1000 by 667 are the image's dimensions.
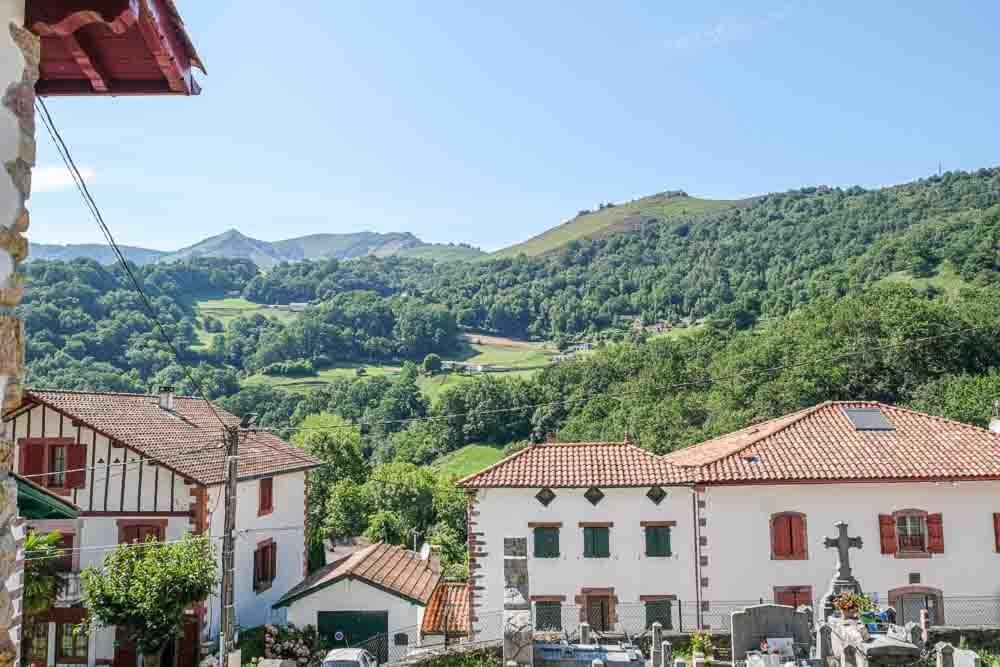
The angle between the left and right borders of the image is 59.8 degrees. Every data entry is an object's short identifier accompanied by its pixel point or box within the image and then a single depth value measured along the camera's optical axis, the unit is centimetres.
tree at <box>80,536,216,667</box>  1991
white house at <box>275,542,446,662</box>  2472
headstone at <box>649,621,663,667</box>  1870
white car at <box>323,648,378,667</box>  1688
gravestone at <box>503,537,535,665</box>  1552
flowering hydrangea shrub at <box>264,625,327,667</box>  2281
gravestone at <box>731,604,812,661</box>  1661
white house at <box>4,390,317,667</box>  2281
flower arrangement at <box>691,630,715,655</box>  2005
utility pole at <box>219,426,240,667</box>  1595
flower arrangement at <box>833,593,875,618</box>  1577
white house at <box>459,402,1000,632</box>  2344
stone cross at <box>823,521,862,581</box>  1842
